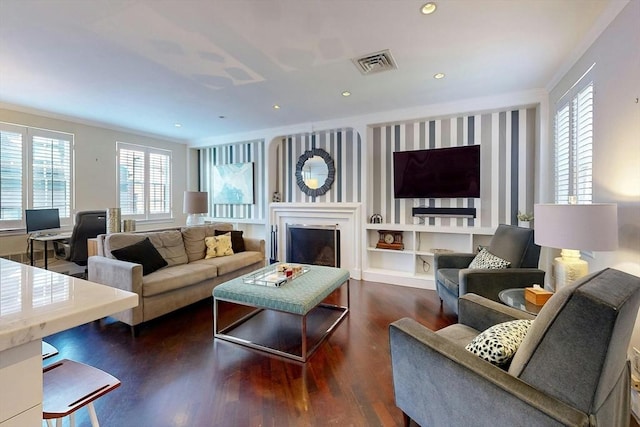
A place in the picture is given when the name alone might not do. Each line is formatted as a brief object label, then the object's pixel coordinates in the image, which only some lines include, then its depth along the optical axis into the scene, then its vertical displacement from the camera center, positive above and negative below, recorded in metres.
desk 3.92 -0.36
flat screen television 3.99 +0.55
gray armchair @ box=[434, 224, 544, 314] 2.56 -0.56
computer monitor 4.02 -0.11
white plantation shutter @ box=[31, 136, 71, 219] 4.34 +0.58
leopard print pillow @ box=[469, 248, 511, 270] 2.76 -0.49
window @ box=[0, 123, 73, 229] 4.04 +0.58
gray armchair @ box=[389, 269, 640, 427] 0.94 -0.61
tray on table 2.70 -0.64
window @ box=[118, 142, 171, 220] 5.46 +0.59
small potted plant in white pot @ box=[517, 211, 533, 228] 3.65 -0.10
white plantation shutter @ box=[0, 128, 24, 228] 4.00 +0.46
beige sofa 2.76 -0.65
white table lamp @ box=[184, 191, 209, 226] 4.84 +0.12
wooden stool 0.94 -0.62
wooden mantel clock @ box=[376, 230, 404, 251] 4.40 -0.45
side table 1.86 -0.62
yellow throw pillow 3.96 -0.47
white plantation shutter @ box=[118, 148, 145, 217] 5.42 +0.58
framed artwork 6.00 +0.59
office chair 3.92 -0.31
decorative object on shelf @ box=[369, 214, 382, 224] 4.60 -0.12
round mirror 5.02 +0.69
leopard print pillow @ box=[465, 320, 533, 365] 1.24 -0.58
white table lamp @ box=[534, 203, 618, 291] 1.75 -0.09
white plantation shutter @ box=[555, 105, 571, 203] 2.92 +0.57
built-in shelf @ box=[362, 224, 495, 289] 4.08 -0.57
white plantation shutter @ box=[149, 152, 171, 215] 5.93 +0.59
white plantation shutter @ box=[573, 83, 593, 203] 2.44 +0.59
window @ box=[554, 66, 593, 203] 2.47 +0.63
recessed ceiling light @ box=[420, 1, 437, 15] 1.97 +1.39
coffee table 2.36 -0.79
